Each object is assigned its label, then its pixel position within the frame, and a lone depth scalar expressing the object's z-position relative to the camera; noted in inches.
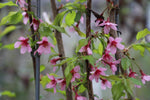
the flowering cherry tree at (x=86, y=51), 33.9
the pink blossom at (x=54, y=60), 36.4
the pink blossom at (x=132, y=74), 35.8
